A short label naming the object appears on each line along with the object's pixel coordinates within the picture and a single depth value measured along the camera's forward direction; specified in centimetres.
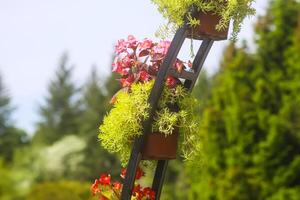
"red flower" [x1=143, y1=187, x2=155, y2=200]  479
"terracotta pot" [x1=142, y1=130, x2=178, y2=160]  455
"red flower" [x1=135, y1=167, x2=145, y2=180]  479
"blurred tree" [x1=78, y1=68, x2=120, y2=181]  3136
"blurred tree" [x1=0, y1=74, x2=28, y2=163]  3453
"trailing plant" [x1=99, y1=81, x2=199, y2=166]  452
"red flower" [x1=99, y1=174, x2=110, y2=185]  480
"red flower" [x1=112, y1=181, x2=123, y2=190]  485
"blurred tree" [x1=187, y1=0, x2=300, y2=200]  1391
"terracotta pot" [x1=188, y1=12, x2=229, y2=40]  458
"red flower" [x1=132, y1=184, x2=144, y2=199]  480
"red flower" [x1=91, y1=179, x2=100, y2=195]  483
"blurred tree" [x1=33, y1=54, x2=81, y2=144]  3694
